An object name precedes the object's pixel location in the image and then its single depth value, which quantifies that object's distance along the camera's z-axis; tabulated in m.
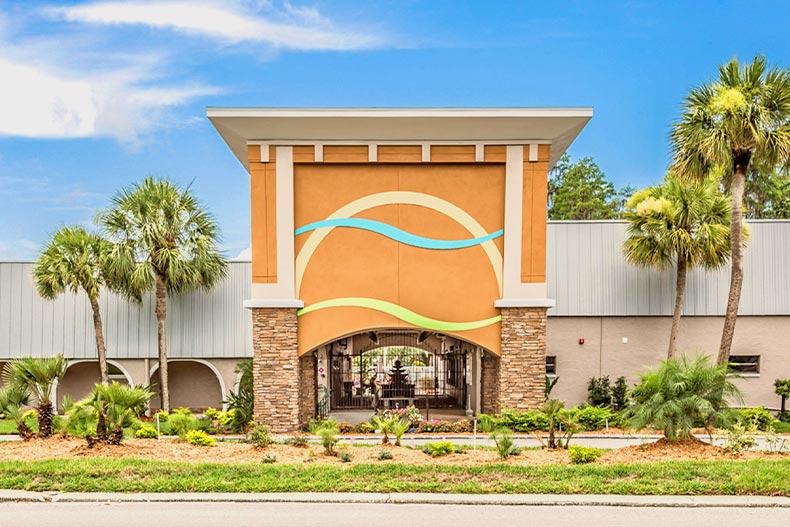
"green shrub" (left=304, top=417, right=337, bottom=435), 15.64
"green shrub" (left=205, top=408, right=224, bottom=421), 16.78
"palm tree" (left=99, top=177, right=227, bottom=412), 18.55
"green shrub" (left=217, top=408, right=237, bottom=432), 15.69
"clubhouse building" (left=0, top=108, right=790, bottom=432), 15.59
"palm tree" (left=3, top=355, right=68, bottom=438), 11.45
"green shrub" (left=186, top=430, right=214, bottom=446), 11.47
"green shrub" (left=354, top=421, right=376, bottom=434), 15.77
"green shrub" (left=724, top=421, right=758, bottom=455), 10.41
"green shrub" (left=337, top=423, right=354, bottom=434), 15.91
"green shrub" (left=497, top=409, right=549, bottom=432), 15.30
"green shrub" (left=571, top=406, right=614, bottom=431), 16.05
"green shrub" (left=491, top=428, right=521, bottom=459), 10.38
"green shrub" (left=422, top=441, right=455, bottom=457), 10.78
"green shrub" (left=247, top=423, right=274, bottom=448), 11.08
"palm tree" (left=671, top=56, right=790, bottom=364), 15.88
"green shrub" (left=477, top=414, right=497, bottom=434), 15.56
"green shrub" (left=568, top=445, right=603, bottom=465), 10.14
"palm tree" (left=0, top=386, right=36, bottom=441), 11.48
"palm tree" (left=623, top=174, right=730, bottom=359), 18.25
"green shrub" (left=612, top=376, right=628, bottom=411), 19.66
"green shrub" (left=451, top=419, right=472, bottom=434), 16.02
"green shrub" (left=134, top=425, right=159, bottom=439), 12.78
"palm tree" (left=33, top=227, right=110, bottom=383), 18.62
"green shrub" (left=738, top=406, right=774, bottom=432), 15.98
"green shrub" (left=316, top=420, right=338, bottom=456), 10.65
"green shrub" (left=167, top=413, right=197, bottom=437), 12.36
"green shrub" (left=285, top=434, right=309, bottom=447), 11.64
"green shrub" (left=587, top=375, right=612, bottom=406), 19.70
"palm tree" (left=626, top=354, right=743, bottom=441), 10.63
